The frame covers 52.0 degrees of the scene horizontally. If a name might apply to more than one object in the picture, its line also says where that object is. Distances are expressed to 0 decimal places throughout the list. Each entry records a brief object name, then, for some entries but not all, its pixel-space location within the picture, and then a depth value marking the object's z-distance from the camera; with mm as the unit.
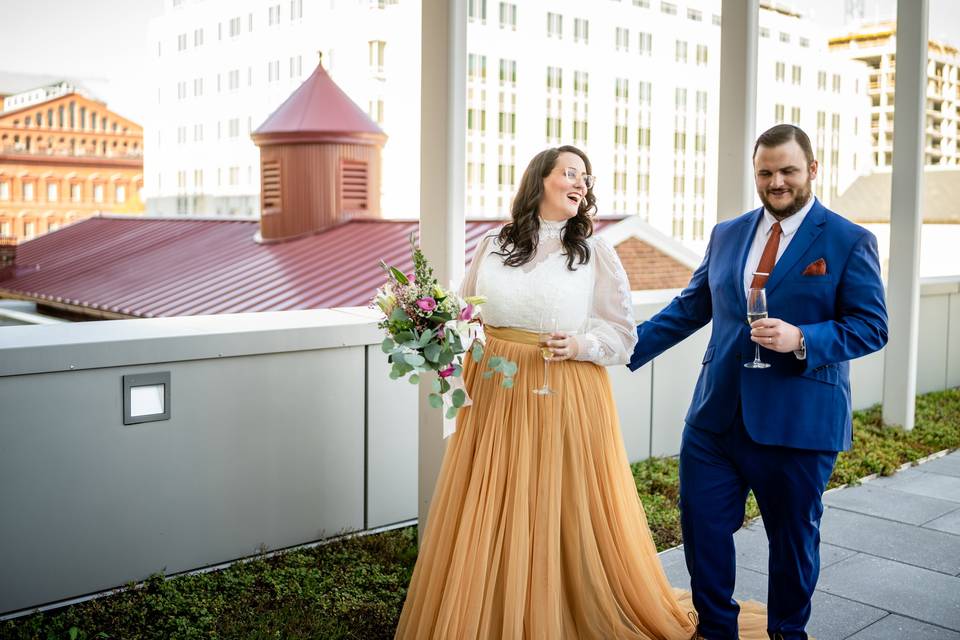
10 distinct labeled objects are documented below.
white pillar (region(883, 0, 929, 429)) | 8539
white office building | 101062
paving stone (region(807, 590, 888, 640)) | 4308
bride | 3707
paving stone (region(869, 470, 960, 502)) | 6770
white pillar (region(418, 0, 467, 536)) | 5023
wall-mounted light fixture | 4602
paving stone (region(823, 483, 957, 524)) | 6214
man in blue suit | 3453
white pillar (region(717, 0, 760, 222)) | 7094
